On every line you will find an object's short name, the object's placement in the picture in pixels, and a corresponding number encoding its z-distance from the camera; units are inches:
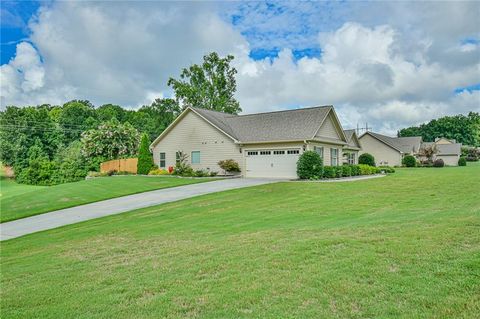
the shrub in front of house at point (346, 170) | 1041.6
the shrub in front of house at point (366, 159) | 1517.6
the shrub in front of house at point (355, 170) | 1107.9
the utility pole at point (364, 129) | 2200.4
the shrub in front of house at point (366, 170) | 1177.6
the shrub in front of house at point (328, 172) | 951.6
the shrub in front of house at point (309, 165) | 914.1
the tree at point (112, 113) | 2412.6
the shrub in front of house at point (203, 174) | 1080.2
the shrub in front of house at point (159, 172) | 1175.4
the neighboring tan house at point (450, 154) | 2326.9
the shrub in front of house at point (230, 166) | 1048.2
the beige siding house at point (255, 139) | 987.9
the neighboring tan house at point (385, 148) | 2081.7
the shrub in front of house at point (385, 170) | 1319.6
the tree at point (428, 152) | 2009.1
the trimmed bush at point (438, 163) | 1978.6
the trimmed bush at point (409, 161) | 1956.3
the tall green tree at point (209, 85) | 1988.2
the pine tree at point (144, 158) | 1250.6
